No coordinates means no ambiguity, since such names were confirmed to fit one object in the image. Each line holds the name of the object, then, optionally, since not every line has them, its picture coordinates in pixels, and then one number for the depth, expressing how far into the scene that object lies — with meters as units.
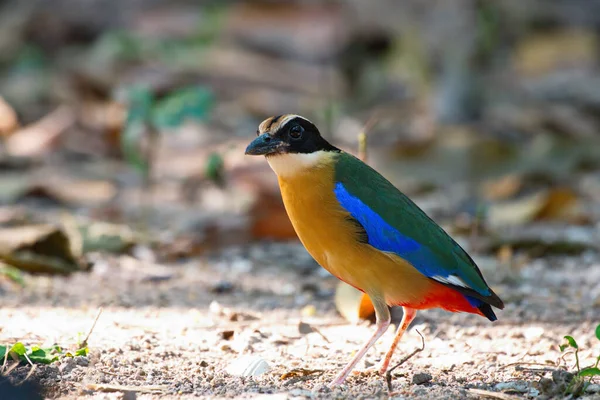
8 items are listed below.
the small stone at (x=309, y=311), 9.71
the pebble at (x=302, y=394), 6.81
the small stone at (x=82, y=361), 7.43
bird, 7.52
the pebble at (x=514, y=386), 7.17
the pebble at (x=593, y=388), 6.96
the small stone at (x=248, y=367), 7.62
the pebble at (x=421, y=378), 7.34
